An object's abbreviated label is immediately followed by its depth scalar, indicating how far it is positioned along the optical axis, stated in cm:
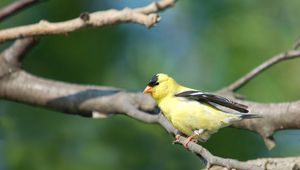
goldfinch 576
